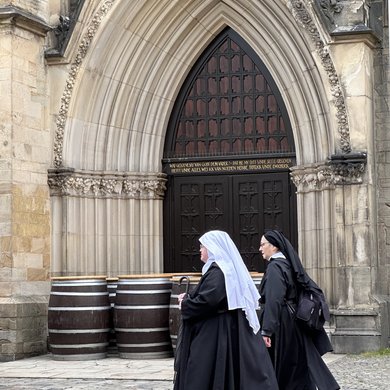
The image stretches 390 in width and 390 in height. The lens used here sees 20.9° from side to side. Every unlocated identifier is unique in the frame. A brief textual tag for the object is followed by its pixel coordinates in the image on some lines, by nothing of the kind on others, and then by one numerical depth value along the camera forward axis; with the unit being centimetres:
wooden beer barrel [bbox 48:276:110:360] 1318
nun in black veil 888
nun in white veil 759
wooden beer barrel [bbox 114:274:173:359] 1304
